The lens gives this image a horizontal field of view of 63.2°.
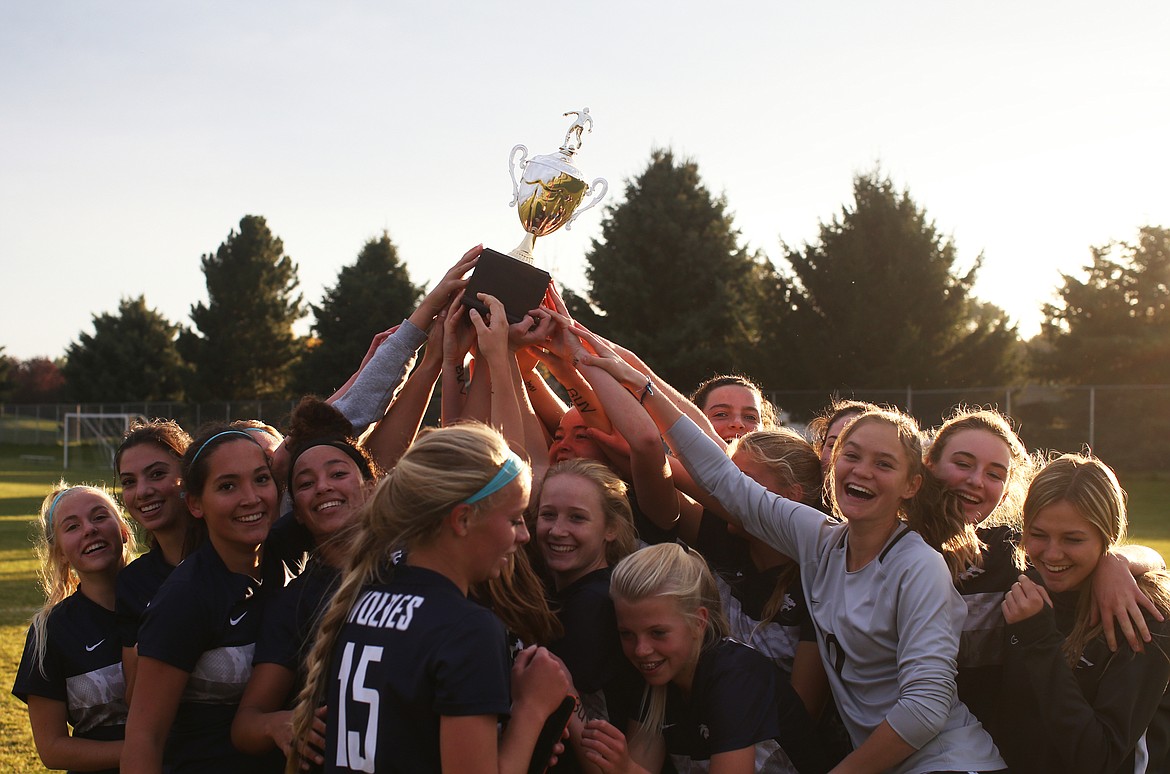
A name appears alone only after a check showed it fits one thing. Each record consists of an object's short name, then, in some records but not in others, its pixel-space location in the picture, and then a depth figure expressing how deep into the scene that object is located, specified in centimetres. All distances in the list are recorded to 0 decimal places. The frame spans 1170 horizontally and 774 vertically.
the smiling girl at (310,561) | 276
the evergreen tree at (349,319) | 3588
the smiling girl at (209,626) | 271
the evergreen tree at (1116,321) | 2972
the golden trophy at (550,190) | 434
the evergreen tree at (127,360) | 5056
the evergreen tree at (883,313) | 2616
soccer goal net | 3612
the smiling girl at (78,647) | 309
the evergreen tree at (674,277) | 2645
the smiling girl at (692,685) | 275
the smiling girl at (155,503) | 329
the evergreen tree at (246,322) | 4481
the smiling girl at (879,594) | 277
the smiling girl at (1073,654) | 289
